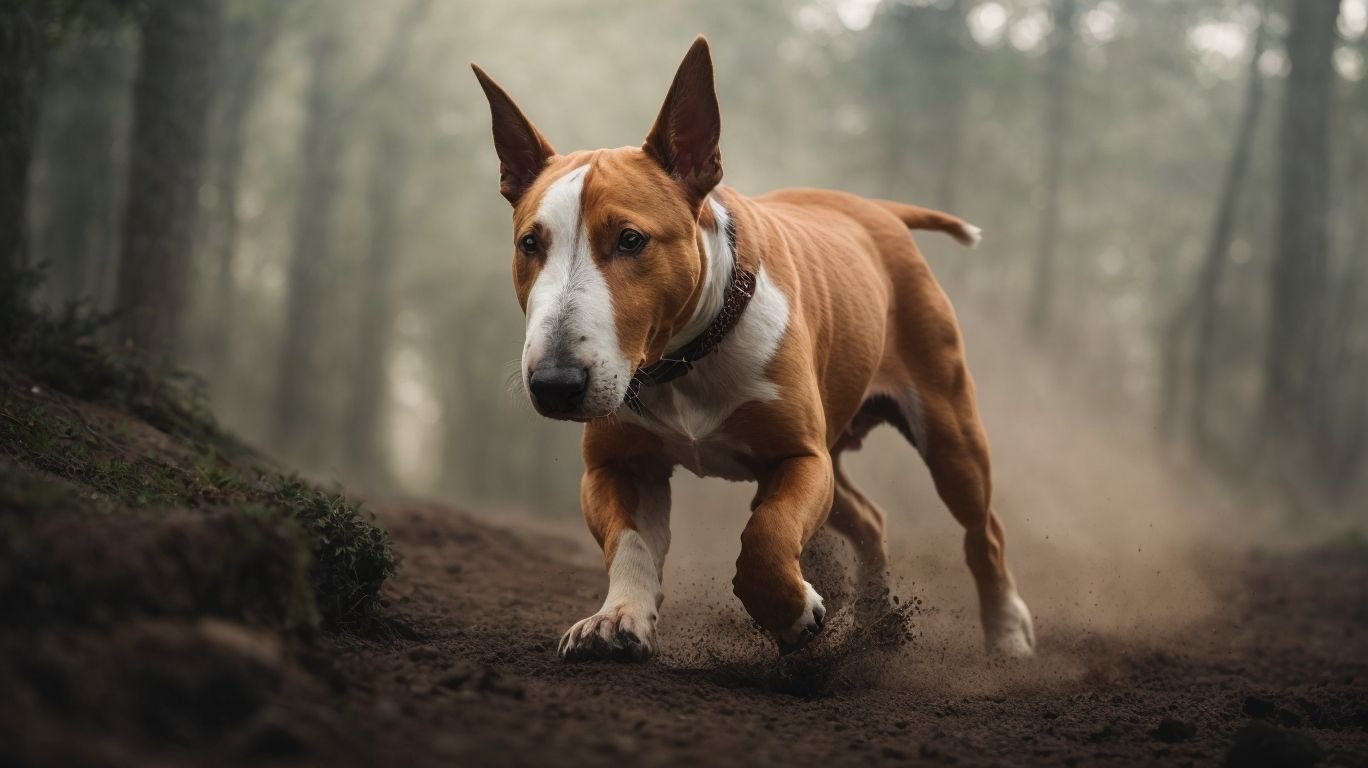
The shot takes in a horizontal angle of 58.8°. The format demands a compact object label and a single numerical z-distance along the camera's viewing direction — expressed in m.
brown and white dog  4.02
